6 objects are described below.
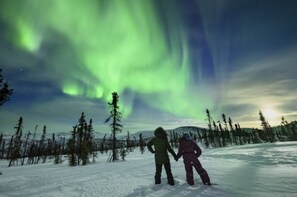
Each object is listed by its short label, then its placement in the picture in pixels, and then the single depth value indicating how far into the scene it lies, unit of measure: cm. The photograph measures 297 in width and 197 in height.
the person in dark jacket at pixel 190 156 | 395
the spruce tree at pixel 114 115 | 2034
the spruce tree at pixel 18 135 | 2908
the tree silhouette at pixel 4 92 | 610
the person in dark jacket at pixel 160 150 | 427
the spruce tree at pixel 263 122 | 4921
